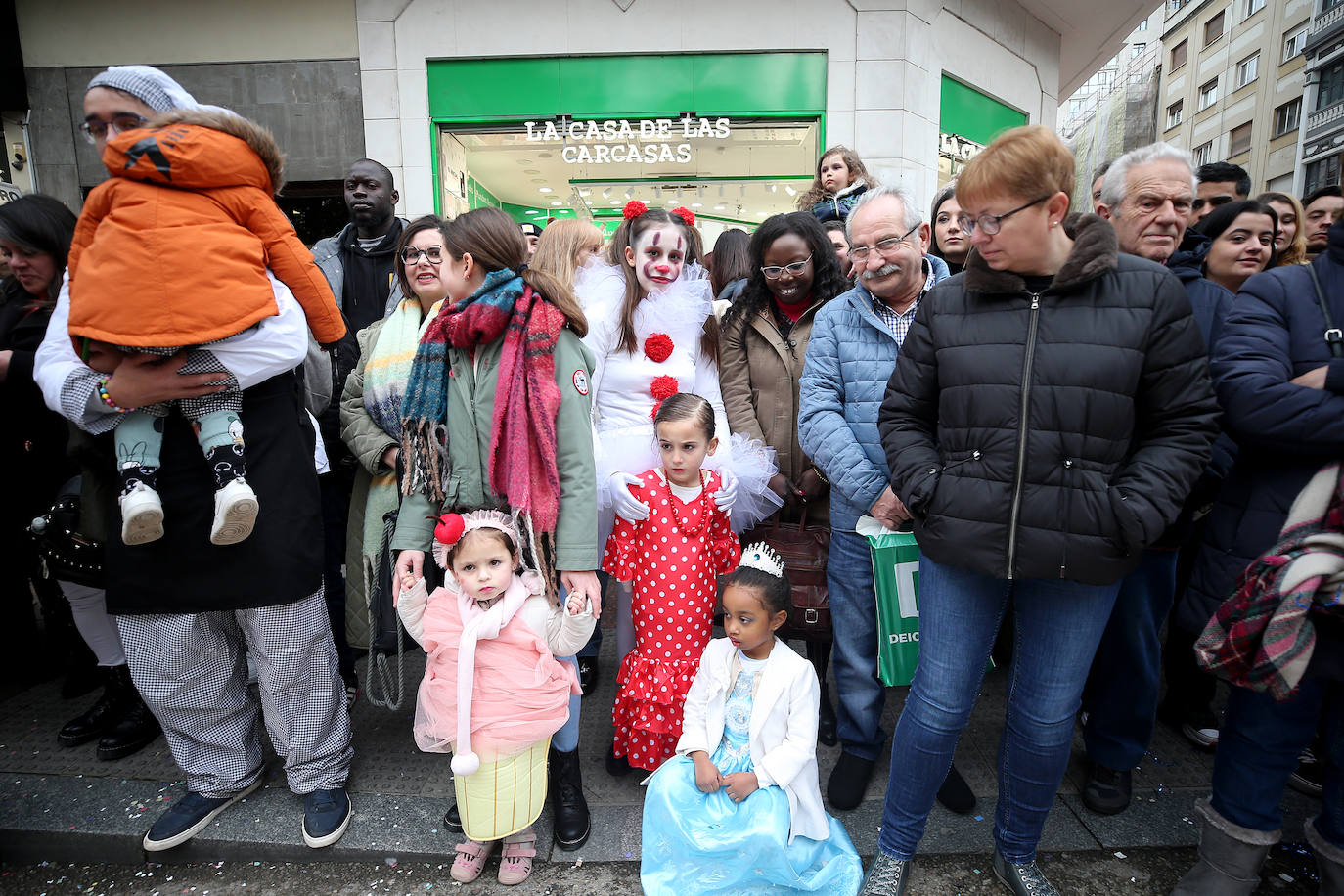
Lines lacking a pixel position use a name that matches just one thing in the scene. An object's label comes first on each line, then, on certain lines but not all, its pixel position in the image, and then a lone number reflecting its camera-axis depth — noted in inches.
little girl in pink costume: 84.5
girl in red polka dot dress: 99.7
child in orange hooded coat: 75.0
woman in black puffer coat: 69.2
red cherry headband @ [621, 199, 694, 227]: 116.8
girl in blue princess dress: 78.8
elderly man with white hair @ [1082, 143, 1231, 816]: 91.5
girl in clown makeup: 112.3
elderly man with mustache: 95.4
